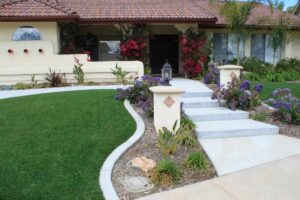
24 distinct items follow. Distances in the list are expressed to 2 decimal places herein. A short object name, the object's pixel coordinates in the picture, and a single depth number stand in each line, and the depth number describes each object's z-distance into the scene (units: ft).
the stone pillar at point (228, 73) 27.43
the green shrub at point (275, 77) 46.65
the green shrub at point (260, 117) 22.96
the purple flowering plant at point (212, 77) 34.46
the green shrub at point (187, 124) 20.22
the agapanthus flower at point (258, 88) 25.85
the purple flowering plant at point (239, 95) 24.98
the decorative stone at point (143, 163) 15.15
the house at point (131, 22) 40.19
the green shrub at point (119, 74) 39.47
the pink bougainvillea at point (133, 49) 44.11
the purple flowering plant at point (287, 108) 21.98
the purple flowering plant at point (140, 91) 25.47
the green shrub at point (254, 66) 50.19
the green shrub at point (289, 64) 54.39
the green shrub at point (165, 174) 13.94
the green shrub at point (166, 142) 16.74
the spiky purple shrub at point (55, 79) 38.50
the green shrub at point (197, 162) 15.31
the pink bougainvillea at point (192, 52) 44.98
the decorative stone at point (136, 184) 13.44
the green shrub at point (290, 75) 48.32
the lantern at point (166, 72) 28.60
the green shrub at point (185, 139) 18.09
